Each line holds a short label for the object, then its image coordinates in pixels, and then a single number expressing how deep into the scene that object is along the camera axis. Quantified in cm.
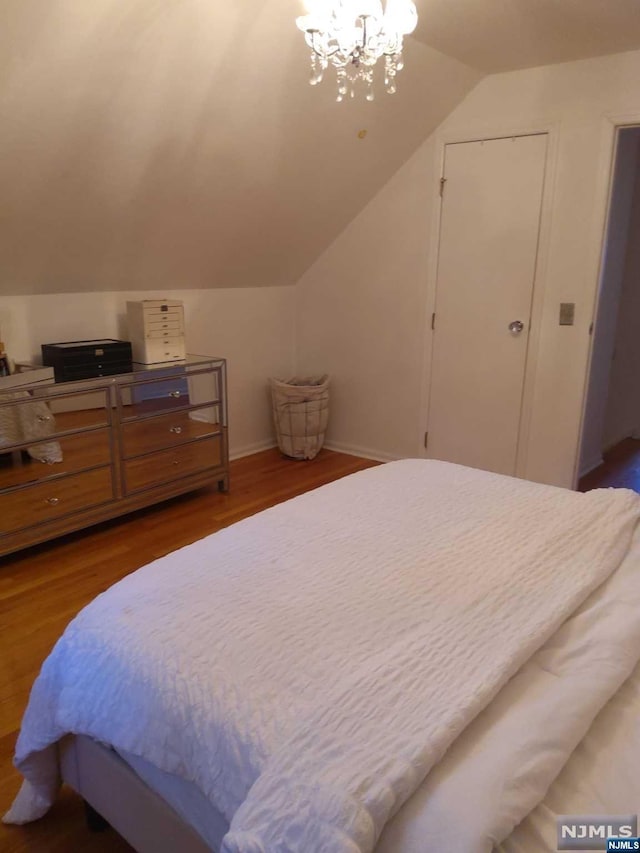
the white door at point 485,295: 338
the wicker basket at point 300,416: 411
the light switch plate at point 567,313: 330
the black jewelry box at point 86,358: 294
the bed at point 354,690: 91
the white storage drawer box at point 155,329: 325
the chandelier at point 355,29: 201
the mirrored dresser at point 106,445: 274
